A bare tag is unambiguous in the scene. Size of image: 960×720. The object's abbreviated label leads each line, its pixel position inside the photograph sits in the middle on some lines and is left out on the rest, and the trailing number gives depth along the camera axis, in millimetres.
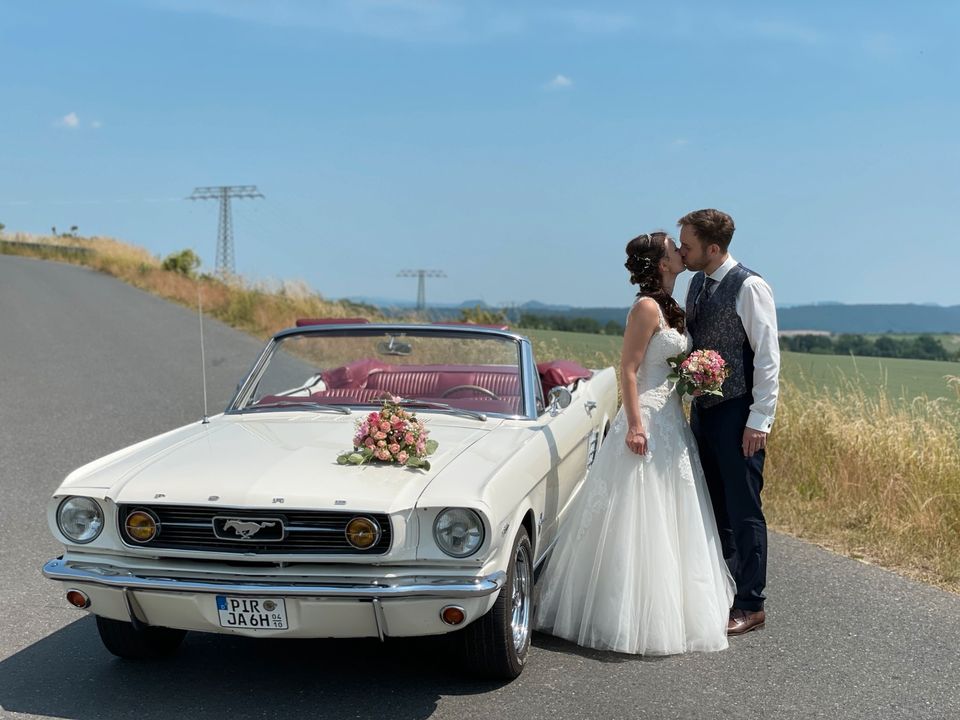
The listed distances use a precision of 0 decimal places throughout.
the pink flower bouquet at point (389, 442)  4328
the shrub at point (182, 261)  33438
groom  4922
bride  4715
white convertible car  3895
